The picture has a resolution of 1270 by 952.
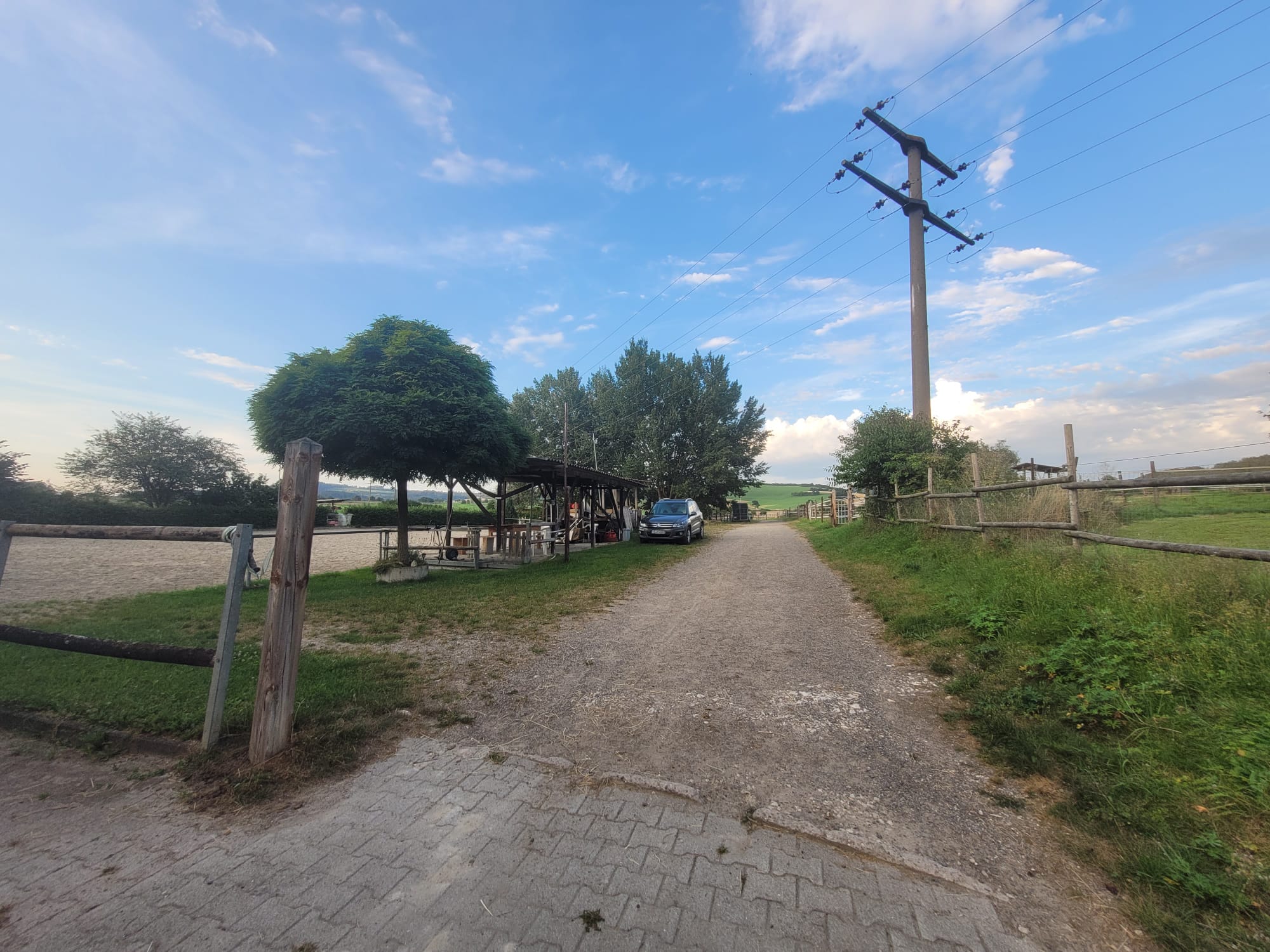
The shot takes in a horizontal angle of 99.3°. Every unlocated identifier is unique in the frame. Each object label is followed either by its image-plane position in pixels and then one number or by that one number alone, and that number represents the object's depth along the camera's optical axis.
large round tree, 9.74
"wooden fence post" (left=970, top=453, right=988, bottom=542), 8.22
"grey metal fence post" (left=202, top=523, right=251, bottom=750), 3.12
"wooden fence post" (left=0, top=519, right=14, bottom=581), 4.18
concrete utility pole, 16.11
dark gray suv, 18.95
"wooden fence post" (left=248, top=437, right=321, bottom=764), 3.01
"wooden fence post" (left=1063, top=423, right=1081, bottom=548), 5.84
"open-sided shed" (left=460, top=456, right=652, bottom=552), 14.43
